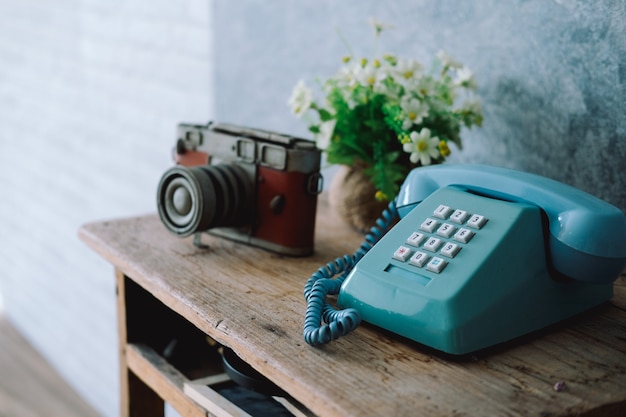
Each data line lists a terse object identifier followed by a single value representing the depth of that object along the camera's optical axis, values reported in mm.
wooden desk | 681
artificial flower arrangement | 1083
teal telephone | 764
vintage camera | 1048
